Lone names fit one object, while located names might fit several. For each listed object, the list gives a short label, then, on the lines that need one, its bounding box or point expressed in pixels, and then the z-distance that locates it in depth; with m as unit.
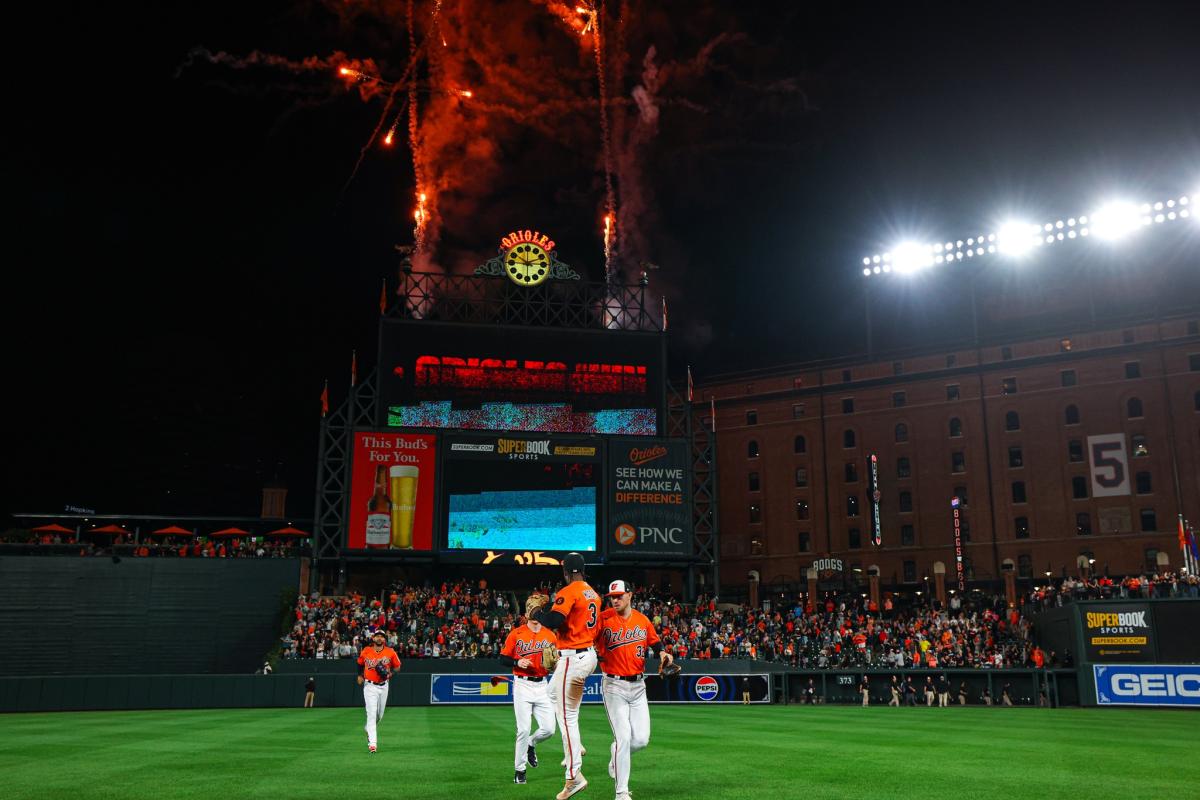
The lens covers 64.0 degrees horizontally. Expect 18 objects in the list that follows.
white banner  71.62
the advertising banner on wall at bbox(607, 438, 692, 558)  50.81
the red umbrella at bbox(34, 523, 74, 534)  56.22
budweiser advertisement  48.75
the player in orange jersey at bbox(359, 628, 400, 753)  17.34
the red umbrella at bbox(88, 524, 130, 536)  58.02
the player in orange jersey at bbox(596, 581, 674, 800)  10.05
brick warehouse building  71.00
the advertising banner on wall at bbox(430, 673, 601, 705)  37.97
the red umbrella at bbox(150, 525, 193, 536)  58.06
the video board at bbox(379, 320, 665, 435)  52.44
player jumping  11.00
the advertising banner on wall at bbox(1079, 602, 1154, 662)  34.53
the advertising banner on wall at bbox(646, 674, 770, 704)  39.00
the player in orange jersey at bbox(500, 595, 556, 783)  12.47
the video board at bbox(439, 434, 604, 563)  50.00
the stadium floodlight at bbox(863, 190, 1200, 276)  66.12
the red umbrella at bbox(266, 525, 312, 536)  59.97
